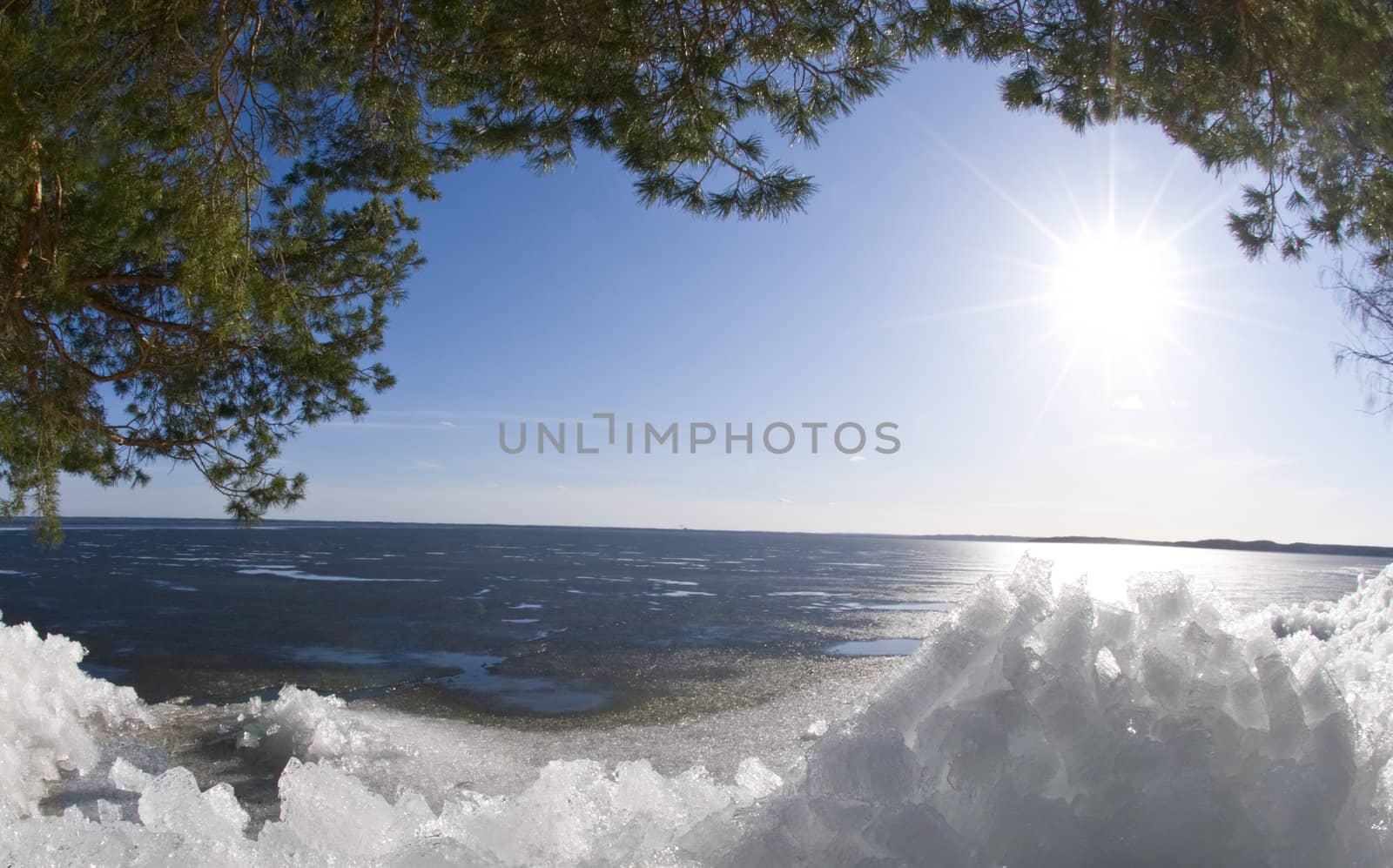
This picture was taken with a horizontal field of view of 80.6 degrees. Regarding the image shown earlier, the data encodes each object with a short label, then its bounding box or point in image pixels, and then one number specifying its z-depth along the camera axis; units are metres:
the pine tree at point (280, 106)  4.74
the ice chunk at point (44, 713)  4.10
